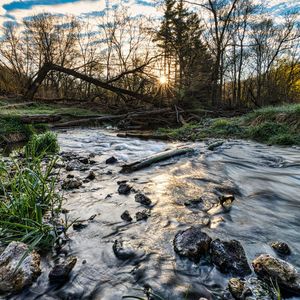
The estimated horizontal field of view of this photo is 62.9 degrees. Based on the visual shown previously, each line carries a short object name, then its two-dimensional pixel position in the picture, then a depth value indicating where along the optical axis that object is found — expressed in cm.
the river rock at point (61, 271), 189
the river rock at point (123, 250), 219
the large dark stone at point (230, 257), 192
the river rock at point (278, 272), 171
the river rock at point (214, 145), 760
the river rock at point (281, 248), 221
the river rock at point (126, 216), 284
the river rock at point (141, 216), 286
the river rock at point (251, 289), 165
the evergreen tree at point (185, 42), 1765
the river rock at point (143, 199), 332
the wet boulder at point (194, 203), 325
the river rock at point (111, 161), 577
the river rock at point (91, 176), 438
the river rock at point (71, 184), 381
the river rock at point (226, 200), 331
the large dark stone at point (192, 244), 212
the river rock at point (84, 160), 569
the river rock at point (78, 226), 262
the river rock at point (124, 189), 369
